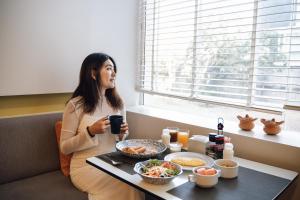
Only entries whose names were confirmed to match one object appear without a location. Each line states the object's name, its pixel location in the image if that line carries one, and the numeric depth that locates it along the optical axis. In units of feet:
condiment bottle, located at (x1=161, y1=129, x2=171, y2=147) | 5.73
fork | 4.76
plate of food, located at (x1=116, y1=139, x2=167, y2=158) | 5.02
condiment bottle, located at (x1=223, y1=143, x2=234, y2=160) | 4.83
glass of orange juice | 5.86
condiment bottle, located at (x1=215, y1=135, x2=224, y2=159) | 4.97
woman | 5.41
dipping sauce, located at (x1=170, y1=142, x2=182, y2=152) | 5.54
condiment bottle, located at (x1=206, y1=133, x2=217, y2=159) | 5.02
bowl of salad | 4.00
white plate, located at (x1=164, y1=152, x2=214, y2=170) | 4.81
